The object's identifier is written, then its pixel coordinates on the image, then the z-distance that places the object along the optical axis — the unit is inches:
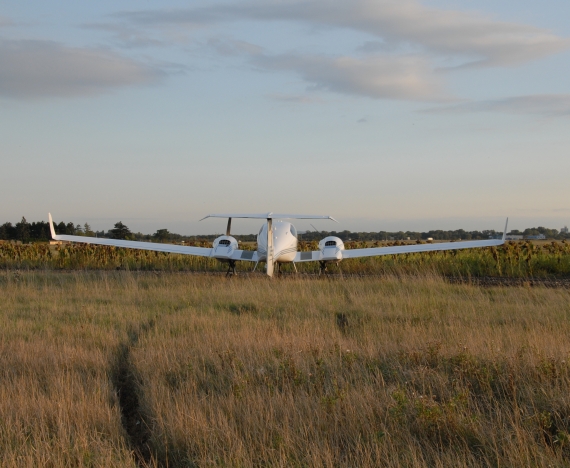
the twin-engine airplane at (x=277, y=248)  881.5
